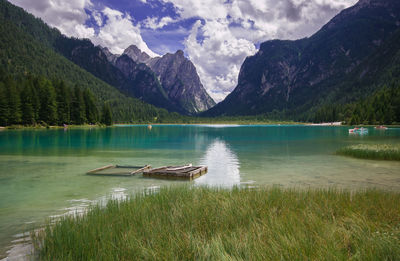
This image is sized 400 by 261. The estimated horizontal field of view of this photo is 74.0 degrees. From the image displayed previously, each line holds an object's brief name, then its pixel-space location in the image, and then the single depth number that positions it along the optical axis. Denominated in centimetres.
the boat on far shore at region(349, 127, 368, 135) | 7858
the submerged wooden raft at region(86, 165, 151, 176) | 2078
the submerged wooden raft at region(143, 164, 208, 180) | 1888
